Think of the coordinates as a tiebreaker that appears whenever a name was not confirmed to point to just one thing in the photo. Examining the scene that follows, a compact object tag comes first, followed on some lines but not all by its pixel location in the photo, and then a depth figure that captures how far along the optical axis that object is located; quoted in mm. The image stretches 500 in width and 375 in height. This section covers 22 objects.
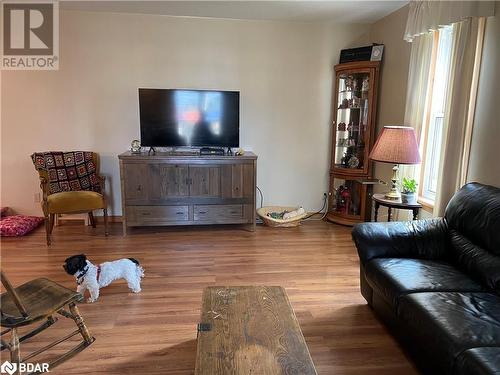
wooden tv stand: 4055
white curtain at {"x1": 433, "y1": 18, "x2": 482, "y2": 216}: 2732
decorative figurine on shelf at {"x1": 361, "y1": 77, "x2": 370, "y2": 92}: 4282
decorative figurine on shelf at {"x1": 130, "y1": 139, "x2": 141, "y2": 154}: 4283
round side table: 3051
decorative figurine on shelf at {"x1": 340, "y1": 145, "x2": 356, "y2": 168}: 4570
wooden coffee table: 1403
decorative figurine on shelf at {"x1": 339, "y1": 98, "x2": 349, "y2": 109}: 4523
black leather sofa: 1609
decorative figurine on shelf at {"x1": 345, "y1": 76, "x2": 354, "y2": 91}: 4467
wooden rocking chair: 1789
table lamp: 3031
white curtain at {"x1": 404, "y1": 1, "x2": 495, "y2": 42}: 2645
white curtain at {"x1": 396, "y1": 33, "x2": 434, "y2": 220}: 3318
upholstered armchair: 3805
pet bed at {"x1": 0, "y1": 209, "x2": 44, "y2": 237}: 3994
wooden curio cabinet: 4316
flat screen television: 4168
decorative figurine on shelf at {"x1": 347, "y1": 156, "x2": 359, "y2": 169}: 4488
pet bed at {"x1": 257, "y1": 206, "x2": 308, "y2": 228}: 4492
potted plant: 3142
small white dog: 2488
